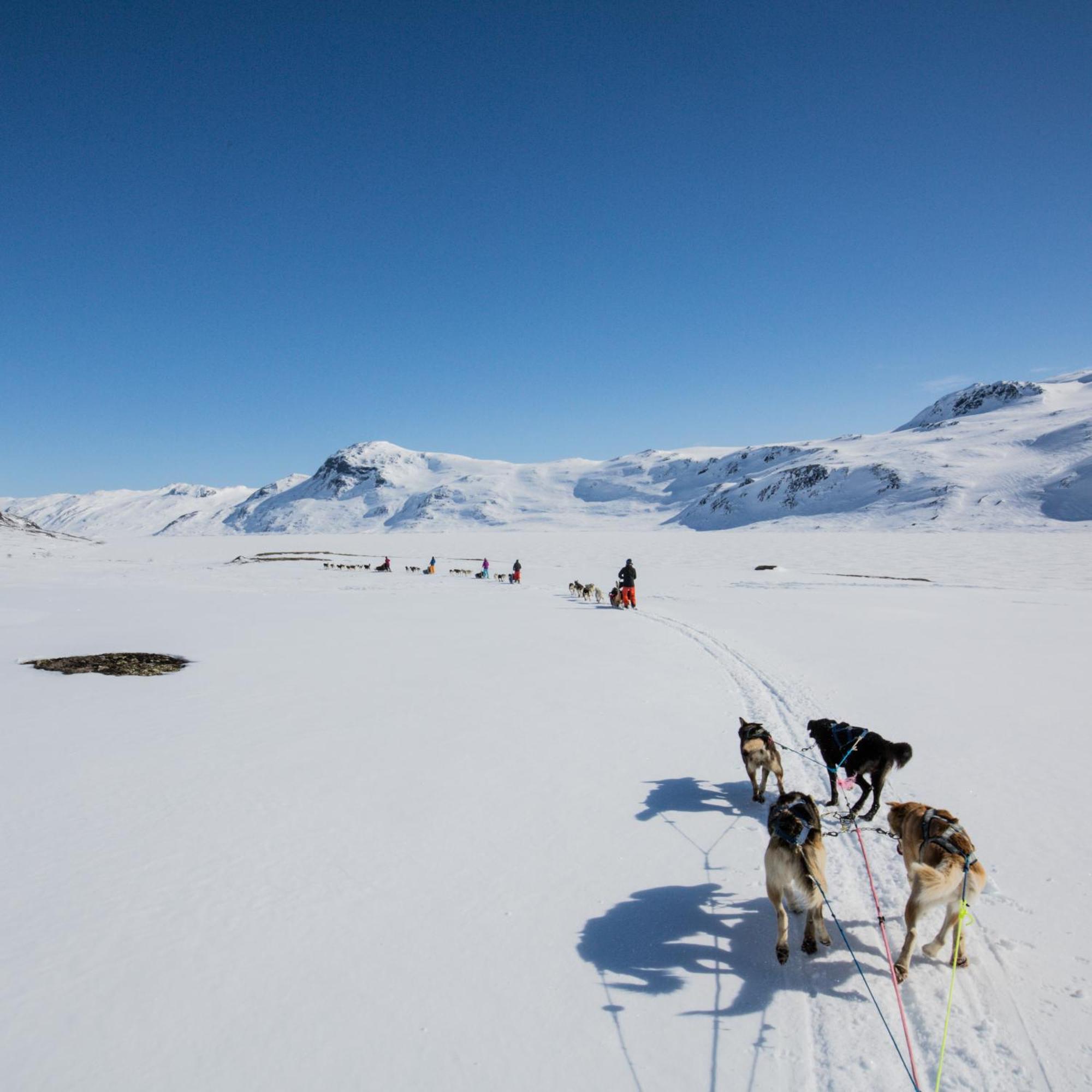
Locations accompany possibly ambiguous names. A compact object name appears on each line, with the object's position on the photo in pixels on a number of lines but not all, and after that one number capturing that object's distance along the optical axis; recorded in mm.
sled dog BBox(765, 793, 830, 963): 3949
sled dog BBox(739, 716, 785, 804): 6375
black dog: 6051
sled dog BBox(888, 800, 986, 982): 3705
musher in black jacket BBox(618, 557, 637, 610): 21859
